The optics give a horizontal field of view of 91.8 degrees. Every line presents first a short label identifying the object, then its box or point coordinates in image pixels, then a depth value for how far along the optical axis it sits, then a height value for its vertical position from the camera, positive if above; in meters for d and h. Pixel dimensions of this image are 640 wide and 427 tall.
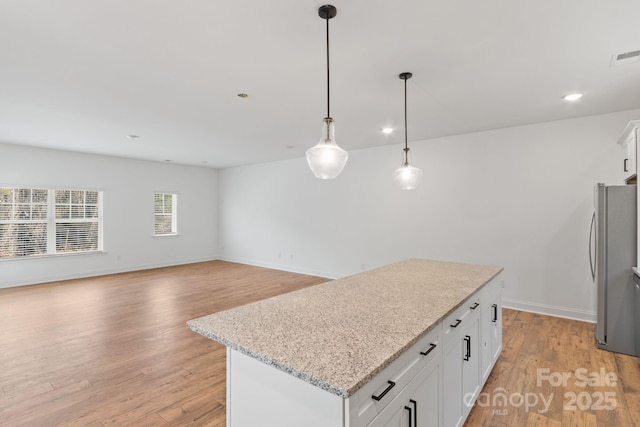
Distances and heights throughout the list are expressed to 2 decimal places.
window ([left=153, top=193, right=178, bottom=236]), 7.85 +0.00
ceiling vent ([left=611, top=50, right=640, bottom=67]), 2.40 +1.26
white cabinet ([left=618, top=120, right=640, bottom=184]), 2.89 +0.66
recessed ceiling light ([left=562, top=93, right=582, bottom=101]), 3.22 +1.27
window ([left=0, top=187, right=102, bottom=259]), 5.77 -0.16
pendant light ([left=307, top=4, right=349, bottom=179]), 2.02 +0.39
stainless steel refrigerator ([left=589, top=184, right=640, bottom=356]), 3.01 -0.51
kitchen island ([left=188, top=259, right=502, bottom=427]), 1.07 -0.54
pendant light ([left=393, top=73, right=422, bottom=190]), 2.86 +0.37
